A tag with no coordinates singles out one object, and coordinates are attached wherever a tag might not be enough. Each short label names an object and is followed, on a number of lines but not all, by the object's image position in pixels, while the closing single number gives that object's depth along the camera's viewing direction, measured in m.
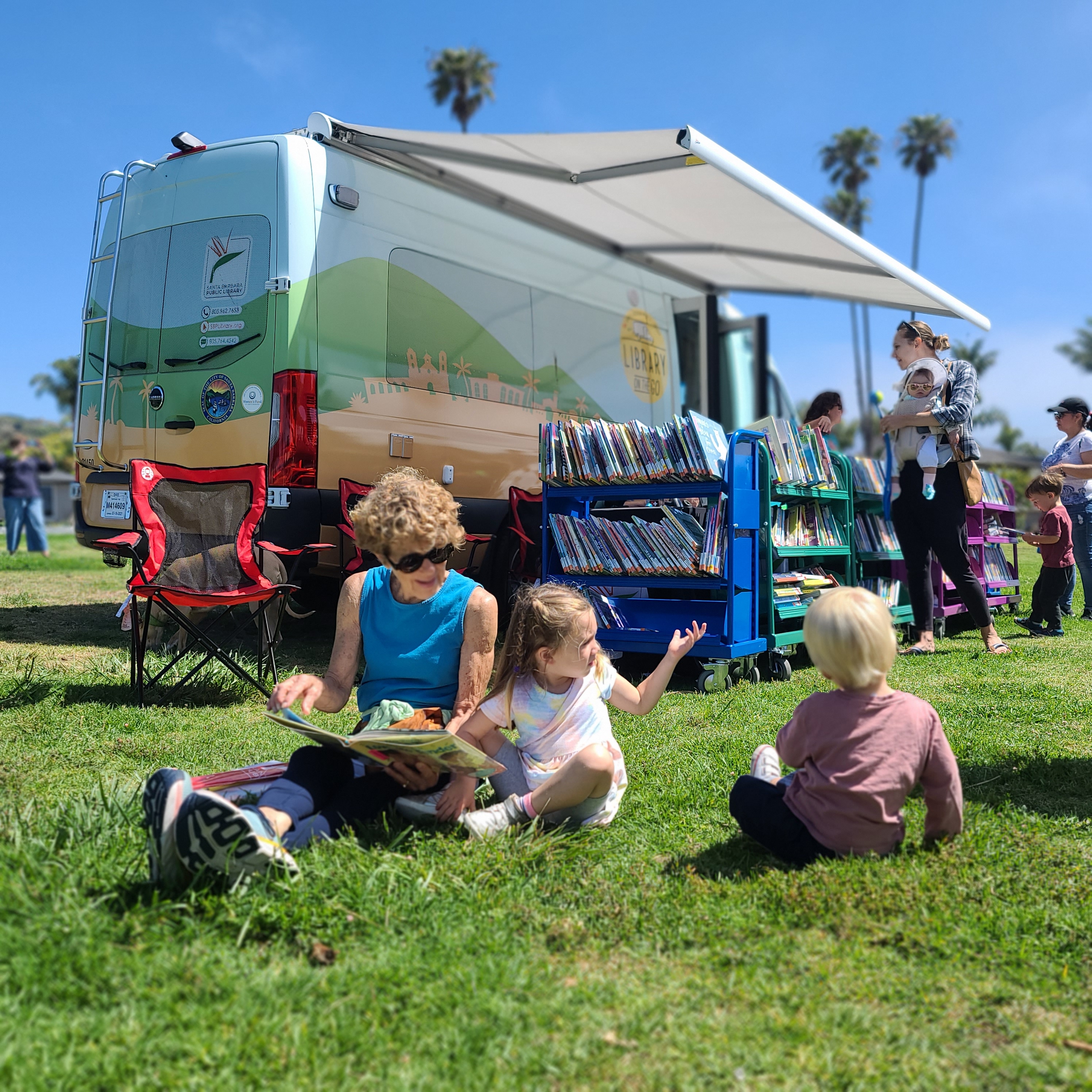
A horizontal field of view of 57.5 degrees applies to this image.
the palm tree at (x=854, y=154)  47.78
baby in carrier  6.05
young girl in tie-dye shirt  2.82
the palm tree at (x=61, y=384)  64.31
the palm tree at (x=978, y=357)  46.03
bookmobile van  5.62
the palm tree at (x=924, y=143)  47.47
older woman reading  2.71
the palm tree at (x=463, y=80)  39.38
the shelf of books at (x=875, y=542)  6.74
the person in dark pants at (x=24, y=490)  12.44
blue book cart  5.11
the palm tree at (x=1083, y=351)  47.03
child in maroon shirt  7.06
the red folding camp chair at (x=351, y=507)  5.61
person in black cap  7.67
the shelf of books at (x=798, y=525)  5.47
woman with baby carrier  6.05
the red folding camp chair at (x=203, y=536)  4.93
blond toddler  2.50
